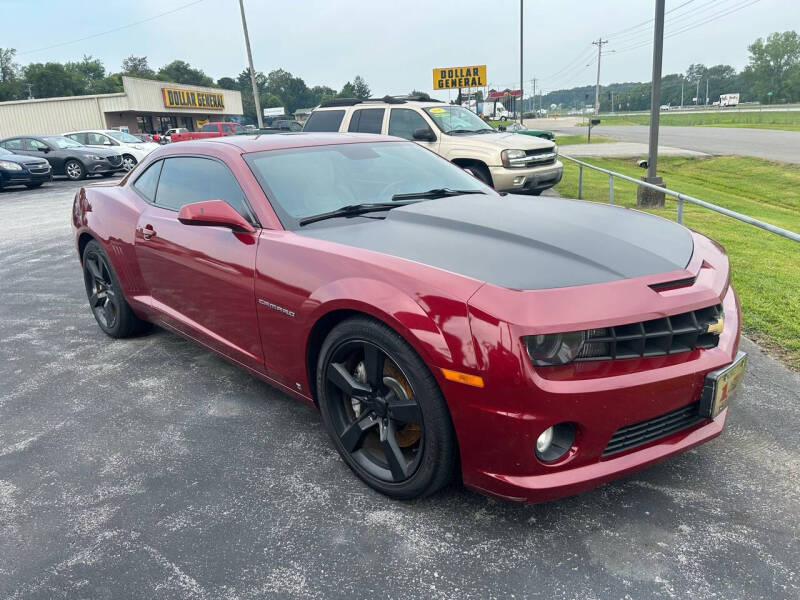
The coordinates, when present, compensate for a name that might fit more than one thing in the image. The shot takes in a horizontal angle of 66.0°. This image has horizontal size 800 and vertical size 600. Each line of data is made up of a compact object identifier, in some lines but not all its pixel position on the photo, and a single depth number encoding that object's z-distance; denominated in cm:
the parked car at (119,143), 2180
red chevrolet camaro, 221
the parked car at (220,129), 3120
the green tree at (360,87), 13995
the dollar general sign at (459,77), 3353
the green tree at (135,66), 12473
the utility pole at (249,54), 3288
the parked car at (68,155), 2041
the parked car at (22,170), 1766
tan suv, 988
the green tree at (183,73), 11375
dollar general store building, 4294
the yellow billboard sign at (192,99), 4806
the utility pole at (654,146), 1013
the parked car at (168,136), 3127
